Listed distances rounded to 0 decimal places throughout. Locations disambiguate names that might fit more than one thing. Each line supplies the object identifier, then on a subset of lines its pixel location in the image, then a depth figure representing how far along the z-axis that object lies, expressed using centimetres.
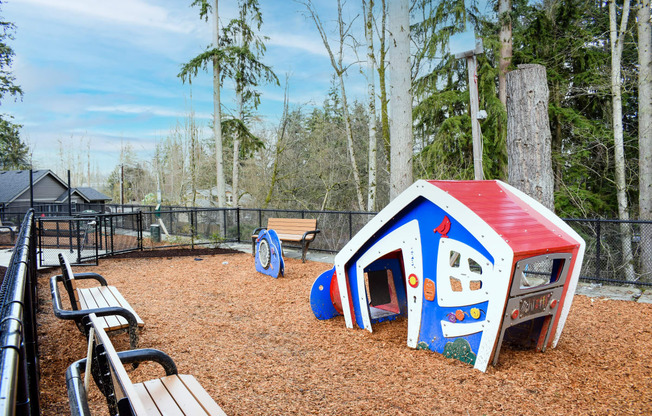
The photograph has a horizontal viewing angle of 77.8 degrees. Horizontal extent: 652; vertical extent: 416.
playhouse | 336
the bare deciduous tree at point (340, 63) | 1806
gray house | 2313
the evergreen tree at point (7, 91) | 2354
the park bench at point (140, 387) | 179
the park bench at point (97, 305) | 350
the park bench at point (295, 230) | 926
